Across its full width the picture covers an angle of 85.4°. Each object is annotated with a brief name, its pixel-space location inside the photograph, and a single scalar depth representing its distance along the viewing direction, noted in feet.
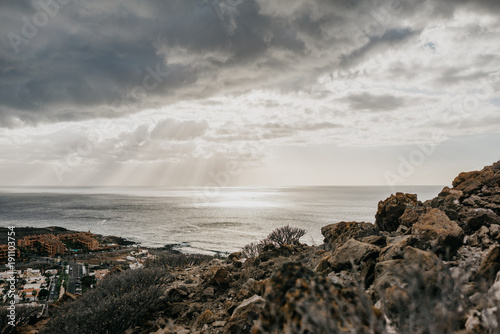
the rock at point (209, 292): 21.97
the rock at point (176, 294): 21.74
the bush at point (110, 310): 17.19
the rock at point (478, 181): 25.30
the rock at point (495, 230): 16.52
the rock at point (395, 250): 15.22
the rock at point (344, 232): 27.32
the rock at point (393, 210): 27.40
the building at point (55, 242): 131.99
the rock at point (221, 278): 23.89
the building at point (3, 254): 98.58
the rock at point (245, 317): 13.67
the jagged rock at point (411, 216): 23.38
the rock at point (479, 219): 18.54
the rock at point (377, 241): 20.21
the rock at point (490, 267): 11.32
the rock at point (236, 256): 42.63
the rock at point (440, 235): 16.21
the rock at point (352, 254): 17.13
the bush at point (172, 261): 41.60
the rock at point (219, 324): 16.08
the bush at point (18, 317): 19.82
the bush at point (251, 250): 44.19
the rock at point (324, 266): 18.53
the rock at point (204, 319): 16.88
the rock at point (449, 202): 21.41
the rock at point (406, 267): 11.87
